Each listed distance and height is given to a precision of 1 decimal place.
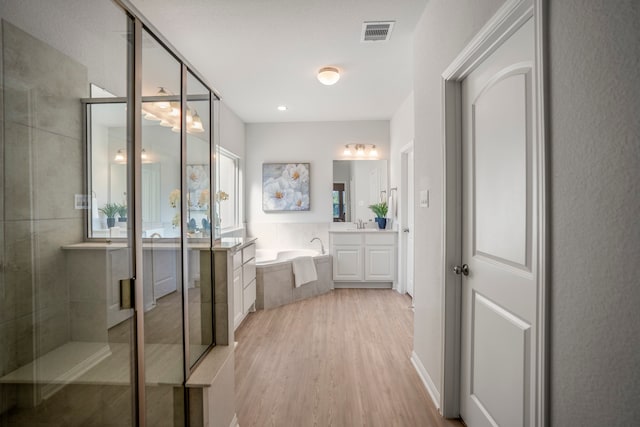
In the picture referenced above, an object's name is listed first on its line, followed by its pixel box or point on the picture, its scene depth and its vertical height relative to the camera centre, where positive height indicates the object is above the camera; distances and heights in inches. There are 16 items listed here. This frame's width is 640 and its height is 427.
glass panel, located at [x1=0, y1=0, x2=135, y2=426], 30.2 -2.4
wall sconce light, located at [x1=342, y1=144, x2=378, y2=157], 196.1 +39.9
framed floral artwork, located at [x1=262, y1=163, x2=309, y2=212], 197.6 +17.4
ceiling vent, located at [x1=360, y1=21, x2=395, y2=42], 90.6 +56.5
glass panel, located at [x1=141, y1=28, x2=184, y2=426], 45.1 -4.2
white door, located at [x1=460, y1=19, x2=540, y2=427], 46.6 -5.0
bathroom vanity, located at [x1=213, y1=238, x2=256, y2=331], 64.7 -20.7
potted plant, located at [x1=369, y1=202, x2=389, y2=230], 187.9 -1.8
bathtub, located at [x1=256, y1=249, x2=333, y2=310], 148.5 -38.1
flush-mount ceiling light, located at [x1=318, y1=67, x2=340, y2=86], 118.2 +53.8
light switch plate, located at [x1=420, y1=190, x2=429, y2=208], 82.7 +3.5
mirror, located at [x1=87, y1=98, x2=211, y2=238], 37.0 +5.6
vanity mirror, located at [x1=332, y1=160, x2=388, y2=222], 197.0 +15.9
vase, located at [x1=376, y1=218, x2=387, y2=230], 187.8 -7.4
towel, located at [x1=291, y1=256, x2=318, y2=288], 159.0 -31.5
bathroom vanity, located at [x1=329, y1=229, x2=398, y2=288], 181.0 -26.6
